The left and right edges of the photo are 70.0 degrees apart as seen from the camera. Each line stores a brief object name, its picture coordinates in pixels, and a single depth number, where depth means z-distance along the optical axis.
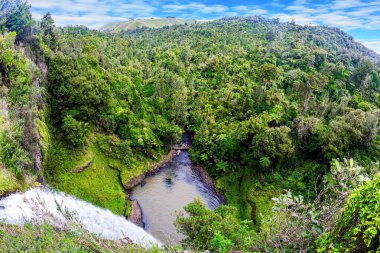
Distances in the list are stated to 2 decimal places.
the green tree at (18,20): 38.00
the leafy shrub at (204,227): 21.33
